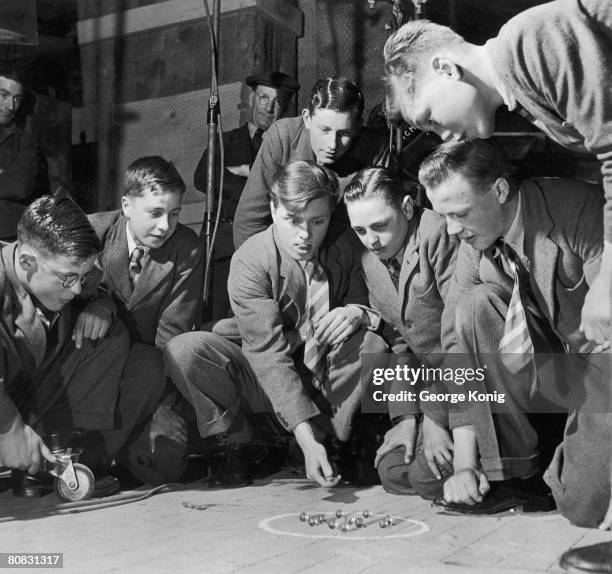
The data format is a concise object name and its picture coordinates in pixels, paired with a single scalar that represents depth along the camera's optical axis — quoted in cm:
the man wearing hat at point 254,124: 236
